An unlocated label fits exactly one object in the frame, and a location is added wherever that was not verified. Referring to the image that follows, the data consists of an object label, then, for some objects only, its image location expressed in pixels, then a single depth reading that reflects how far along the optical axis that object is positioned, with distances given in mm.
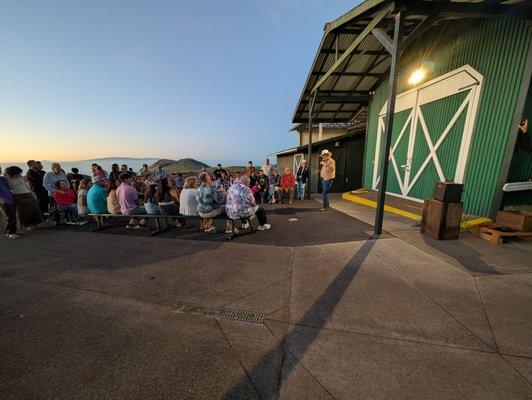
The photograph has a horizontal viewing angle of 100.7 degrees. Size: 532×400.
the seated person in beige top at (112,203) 6082
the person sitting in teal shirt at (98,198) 6051
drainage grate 2527
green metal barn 4492
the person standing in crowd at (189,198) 5617
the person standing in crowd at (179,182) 10906
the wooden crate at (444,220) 4418
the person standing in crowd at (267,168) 10384
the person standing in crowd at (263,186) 9149
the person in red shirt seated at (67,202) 6535
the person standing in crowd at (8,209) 5609
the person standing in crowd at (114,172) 8943
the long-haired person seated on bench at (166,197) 5820
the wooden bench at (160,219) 5305
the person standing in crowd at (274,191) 9703
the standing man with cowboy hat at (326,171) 7441
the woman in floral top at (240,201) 5098
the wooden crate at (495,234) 4281
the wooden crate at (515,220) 4379
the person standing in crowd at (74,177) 8914
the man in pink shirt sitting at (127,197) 5827
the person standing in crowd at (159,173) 10506
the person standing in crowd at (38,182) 7367
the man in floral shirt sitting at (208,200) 5301
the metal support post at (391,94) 4211
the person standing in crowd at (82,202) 6395
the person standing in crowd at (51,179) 7203
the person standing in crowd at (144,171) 11297
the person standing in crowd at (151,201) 5922
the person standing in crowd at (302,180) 10062
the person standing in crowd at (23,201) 6051
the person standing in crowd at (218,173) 9523
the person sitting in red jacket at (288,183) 9430
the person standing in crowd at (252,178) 8609
